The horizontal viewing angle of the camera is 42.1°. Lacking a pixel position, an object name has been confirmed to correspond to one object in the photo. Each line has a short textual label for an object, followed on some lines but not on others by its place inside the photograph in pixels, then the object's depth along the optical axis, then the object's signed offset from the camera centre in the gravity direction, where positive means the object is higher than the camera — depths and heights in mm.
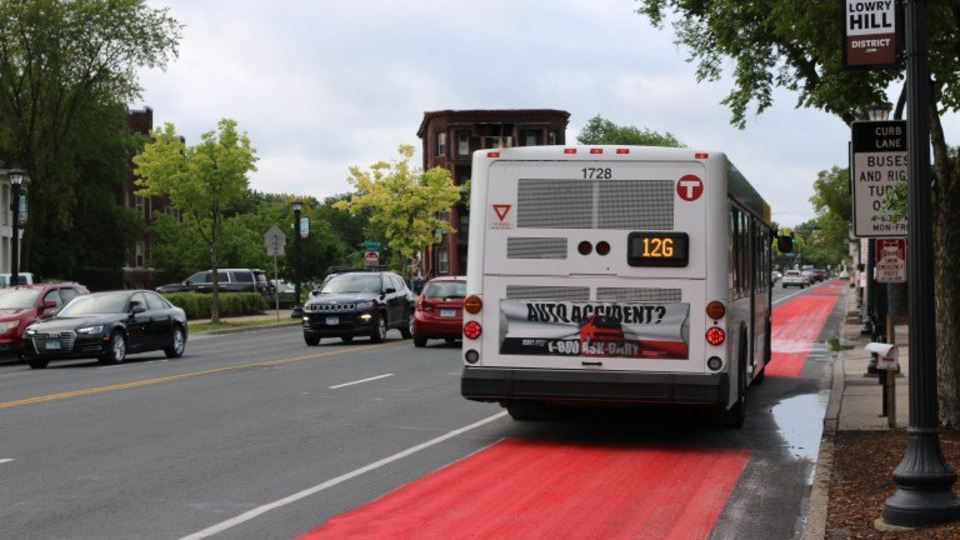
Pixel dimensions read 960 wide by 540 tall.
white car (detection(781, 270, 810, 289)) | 107000 -158
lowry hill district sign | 9203 +1805
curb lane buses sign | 11922 +1043
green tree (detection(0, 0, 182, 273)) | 57906 +10077
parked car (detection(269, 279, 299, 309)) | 64500 -792
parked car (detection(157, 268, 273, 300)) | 61469 +115
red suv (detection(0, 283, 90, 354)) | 26406 -408
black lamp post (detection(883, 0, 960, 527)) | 7977 -338
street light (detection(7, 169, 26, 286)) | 34000 +1983
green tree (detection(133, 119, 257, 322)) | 41469 +3918
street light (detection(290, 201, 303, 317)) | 47697 +570
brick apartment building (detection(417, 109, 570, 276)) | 97562 +11140
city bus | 11922 +13
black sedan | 24266 -892
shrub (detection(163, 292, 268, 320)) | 46094 -777
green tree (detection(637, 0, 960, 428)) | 12047 +2028
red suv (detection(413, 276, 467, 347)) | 28453 -721
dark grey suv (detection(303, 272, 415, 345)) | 29891 -605
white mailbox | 11898 -753
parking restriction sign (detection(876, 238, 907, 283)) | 15234 +186
